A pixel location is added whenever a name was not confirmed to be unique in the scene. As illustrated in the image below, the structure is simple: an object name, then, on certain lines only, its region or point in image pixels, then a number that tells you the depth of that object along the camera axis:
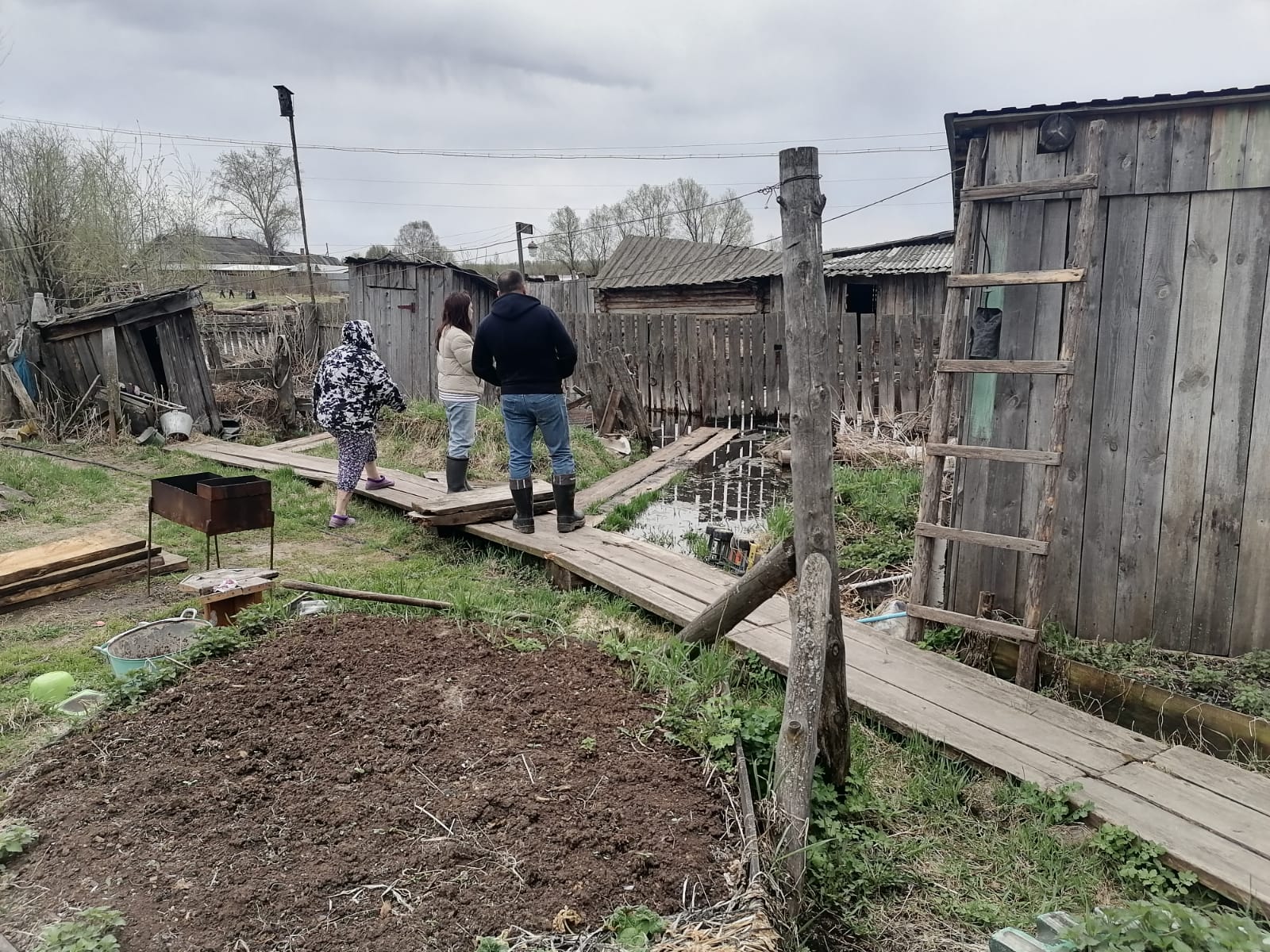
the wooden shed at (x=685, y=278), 18.91
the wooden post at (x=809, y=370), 2.79
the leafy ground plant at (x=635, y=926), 2.15
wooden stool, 4.55
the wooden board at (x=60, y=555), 5.37
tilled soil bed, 2.29
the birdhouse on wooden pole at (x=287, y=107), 17.84
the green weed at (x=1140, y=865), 2.64
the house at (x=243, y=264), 23.64
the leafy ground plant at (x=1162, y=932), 1.91
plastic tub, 3.96
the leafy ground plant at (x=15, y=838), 2.55
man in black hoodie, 5.84
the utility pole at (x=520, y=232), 28.39
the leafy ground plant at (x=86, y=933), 2.10
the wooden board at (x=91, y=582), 5.35
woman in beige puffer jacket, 7.04
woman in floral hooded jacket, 7.11
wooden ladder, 4.02
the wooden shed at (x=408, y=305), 14.77
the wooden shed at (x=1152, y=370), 4.09
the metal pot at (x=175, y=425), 11.48
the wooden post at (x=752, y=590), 3.26
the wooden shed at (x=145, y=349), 11.41
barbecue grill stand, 5.12
